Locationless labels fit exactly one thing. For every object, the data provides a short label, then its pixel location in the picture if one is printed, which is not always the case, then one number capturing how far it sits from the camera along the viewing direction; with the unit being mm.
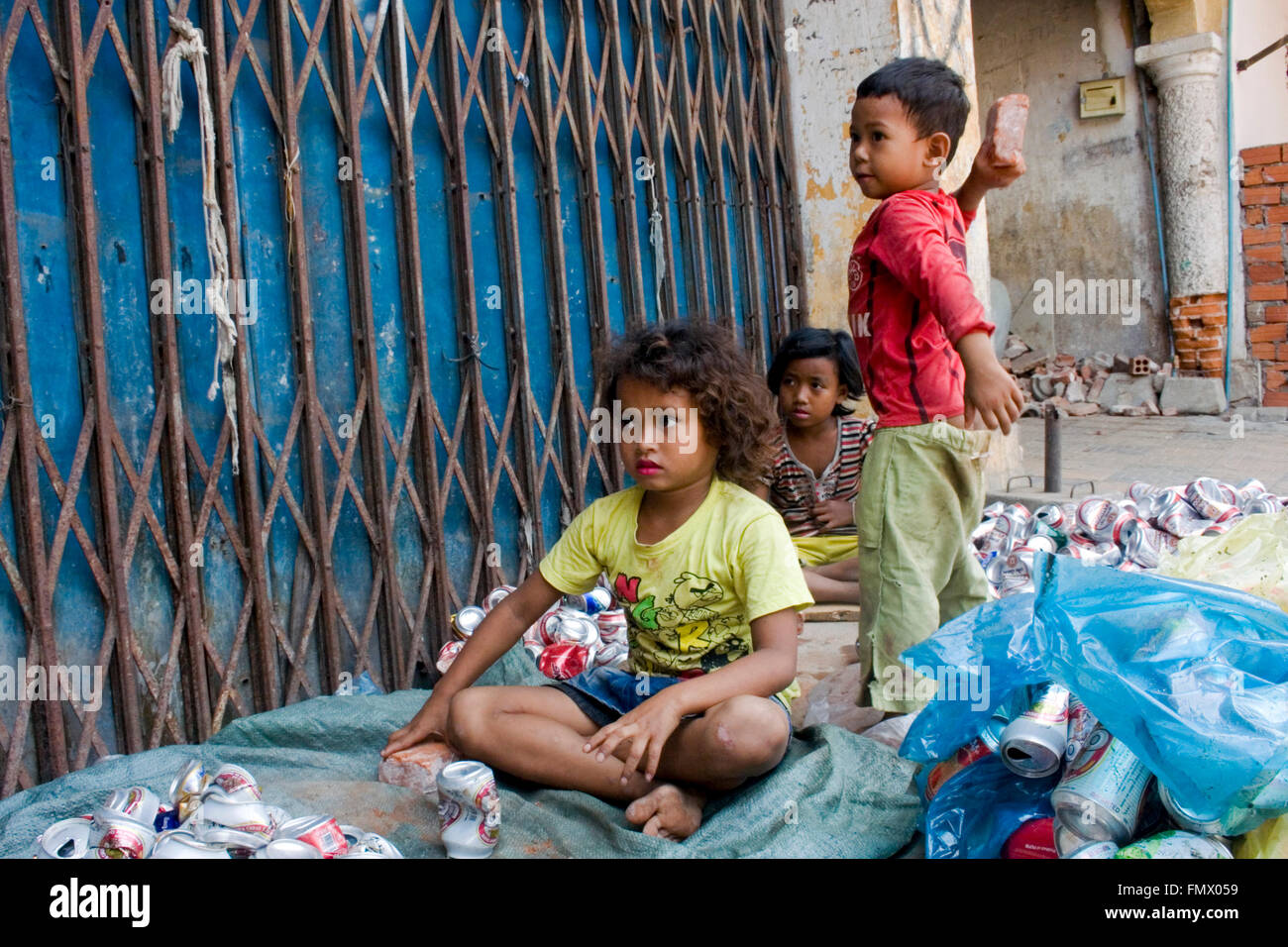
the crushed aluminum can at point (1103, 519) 4297
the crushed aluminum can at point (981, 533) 4441
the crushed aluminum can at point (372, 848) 1921
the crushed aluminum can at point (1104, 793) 1789
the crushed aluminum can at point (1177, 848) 1724
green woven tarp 2152
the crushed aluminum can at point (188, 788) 2070
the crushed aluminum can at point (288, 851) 1831
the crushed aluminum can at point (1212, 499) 4309
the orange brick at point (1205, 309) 8789
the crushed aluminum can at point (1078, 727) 1953
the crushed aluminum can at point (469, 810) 2035
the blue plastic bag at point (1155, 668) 1718
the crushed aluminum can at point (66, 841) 1905
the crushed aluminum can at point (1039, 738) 1937
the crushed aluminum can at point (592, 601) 3777
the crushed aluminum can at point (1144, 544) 4059
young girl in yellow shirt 2180
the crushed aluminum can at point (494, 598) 3678
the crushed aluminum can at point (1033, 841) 1898
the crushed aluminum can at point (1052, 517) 4574
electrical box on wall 9156
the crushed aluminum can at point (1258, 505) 4426
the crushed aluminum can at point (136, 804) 1971
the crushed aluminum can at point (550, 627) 3480
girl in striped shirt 3936
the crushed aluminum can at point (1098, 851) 1736
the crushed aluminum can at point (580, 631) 3457
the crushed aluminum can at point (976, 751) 2104
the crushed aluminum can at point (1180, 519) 4281
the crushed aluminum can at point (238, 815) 1931
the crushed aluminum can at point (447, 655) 3357
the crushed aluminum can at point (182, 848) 1830
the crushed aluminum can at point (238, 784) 1992
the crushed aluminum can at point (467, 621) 3457
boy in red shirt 2684
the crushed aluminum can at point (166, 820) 2047
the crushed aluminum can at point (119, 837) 1856
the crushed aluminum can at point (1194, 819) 1752
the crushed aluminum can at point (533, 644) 3455
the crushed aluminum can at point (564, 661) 3283
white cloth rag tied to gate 2902
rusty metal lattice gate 2713
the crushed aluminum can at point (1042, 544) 4168
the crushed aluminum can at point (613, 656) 3379
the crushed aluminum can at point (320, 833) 1876
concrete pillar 8750
